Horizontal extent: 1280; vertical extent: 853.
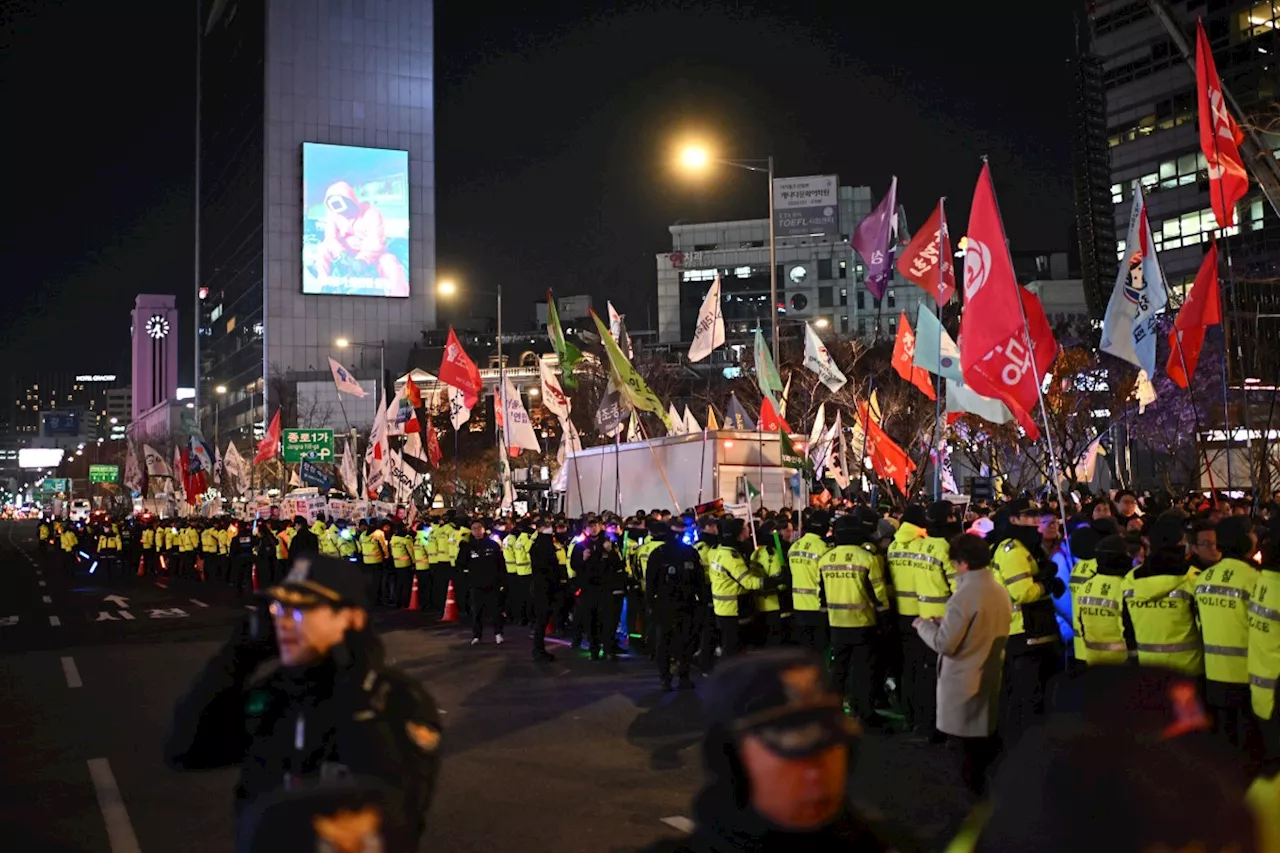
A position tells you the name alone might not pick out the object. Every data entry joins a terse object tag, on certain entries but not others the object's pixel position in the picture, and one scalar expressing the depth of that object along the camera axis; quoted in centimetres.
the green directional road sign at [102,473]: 8825
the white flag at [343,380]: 3759
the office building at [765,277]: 11806
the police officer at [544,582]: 1562
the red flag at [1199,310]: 1666
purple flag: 1973
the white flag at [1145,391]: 2444
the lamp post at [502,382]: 2973
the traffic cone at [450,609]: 2117
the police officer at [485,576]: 1692
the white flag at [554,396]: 2739
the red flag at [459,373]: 2992
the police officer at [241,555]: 2936
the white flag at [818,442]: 3117
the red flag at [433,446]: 3559
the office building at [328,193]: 12494
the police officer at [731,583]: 1243
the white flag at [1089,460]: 2529
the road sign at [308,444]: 4609
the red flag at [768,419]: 2478
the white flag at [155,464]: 5119
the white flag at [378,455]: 3322
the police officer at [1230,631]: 725
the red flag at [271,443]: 3891
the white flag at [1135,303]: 1527
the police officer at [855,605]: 1043
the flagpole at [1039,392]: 1146
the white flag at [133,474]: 5318
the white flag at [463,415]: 3084
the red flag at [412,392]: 3544
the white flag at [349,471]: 3702
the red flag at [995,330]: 1250
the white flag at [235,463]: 4305
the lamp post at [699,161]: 2109
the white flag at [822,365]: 2533
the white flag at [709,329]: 2338
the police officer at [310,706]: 334
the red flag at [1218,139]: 1409
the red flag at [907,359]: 2323
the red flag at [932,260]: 1848
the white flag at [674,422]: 2991
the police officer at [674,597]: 1312
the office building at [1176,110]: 4947
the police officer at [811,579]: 1140
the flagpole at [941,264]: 1794
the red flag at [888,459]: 2222
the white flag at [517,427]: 2877
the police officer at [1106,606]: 805
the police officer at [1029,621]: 910
